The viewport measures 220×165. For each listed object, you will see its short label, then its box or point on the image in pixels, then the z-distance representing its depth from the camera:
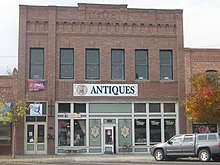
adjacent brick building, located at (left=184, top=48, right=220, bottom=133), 34.06
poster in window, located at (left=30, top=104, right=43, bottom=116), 32.28
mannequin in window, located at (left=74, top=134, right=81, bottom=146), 32.81
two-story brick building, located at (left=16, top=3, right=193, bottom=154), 32.62
